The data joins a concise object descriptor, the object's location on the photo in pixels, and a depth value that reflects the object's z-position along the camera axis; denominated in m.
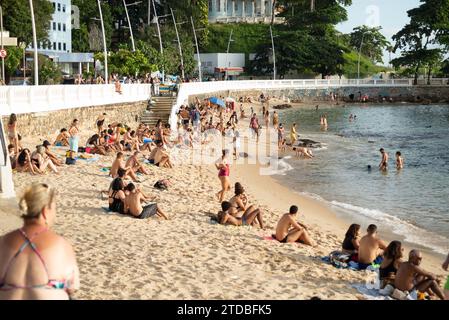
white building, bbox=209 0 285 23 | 108.81
